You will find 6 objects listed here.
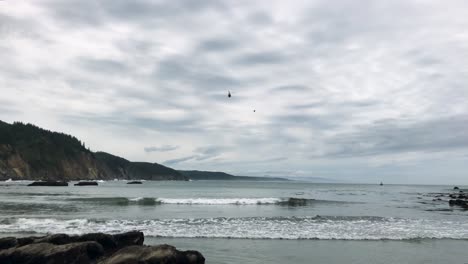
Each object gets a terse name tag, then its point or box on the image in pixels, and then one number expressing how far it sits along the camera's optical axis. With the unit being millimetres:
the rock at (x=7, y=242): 14297
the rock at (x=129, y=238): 15461
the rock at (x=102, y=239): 14820
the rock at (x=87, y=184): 109038
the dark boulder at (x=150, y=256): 12156
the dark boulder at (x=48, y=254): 12953
